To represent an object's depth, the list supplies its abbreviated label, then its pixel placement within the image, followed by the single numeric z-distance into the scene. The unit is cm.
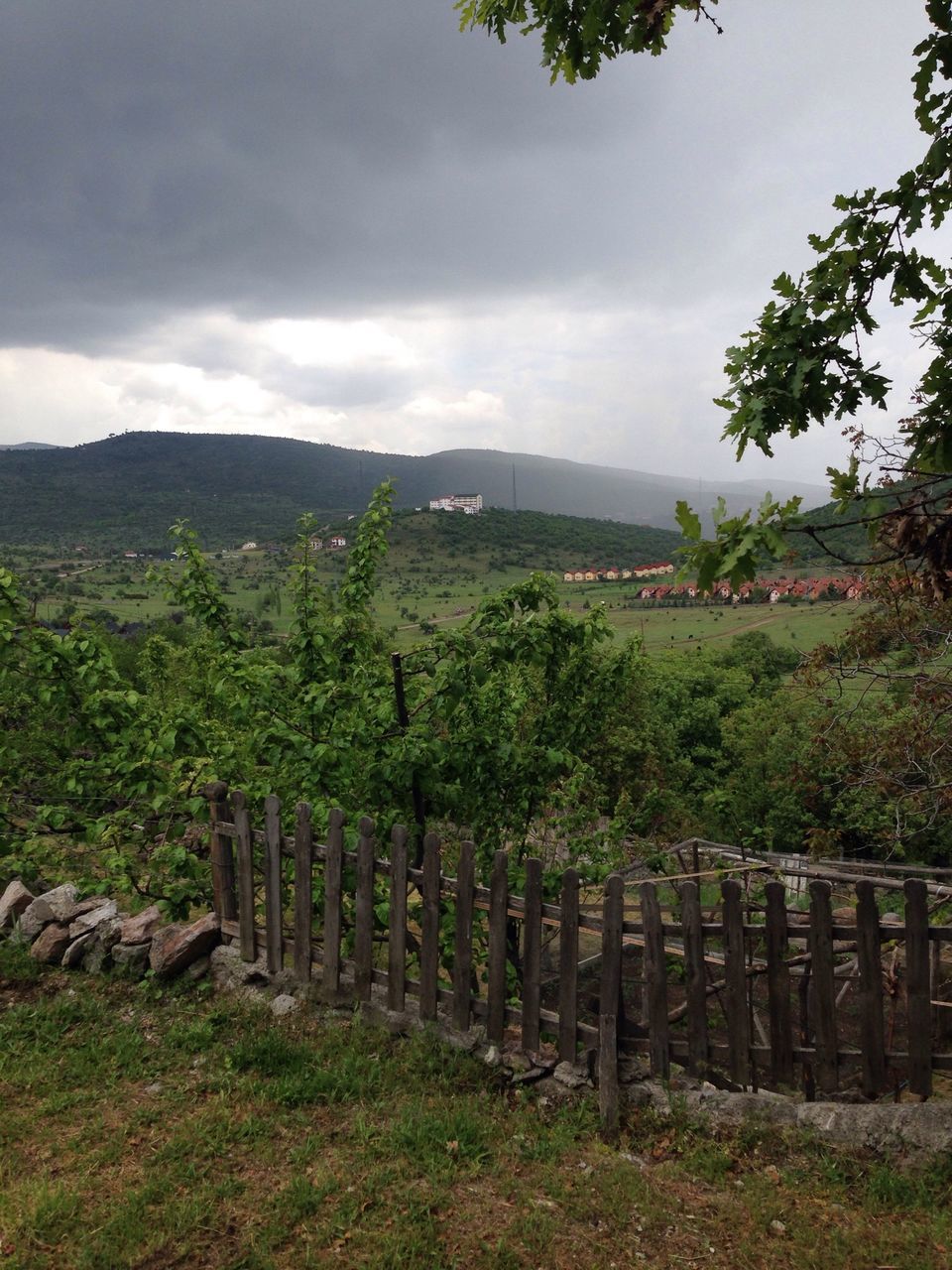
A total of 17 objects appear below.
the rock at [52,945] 724
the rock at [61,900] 762
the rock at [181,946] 687
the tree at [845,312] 351
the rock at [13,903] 780
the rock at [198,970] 688
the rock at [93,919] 731
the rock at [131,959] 701
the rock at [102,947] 712
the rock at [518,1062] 563
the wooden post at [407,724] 638
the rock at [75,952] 716
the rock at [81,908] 761
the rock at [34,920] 759
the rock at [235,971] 673
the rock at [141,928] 712
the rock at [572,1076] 543
